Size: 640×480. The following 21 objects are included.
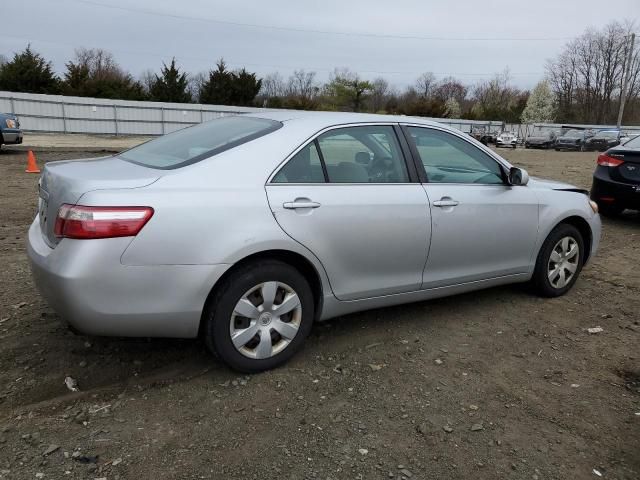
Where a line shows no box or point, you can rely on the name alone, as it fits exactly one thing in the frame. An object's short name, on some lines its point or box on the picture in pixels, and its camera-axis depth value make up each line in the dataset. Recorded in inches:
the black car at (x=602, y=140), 1332.4
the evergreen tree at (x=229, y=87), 1620.3
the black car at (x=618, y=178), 291.1
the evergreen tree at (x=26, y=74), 1353.3
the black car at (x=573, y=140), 1401.3
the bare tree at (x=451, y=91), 3270.2
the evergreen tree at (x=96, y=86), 1464.1
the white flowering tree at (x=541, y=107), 2701.8
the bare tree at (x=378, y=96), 2687.0
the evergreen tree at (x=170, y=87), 1542.8
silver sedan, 107.6
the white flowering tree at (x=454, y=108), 2832.4
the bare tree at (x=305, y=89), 2723.9
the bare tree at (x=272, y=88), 2610.5
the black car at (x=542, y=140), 1545.3
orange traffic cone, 460.1
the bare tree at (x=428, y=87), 3267.7
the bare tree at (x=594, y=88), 2546.8
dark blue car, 580.1
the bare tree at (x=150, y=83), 1612.0
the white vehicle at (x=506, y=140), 1519.4
